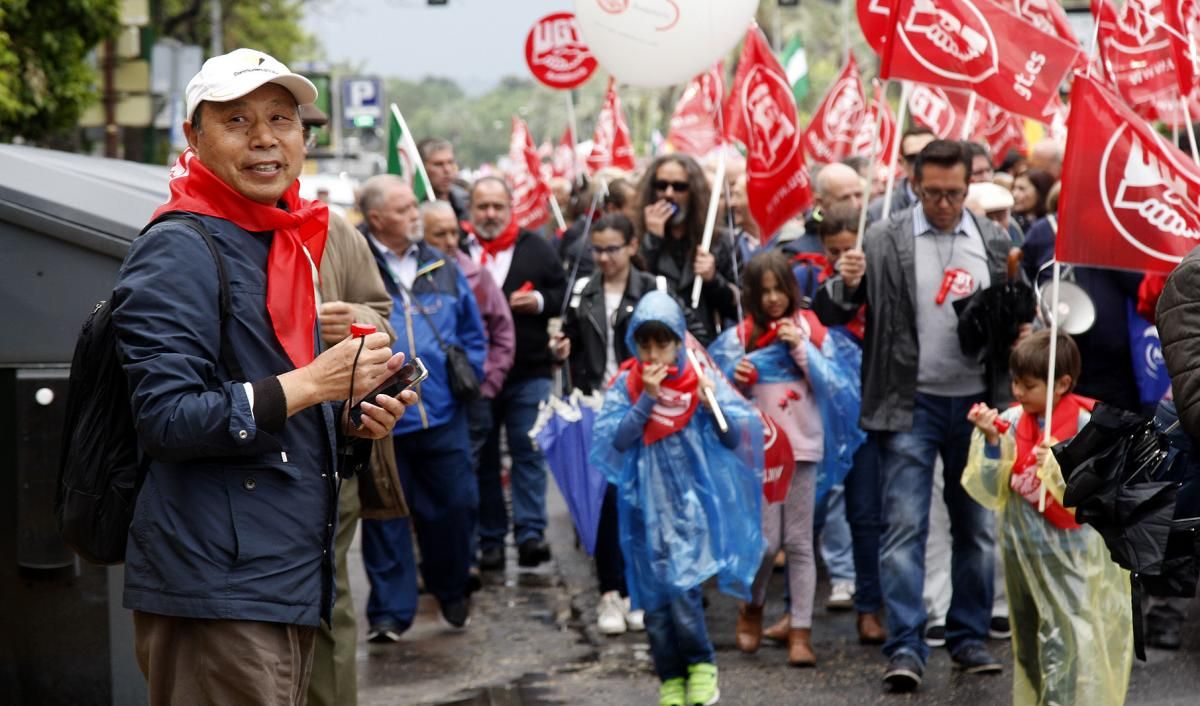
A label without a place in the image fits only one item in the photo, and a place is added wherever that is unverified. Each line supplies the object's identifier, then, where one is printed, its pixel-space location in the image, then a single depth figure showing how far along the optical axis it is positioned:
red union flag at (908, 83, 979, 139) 13.72
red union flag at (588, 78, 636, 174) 15.81
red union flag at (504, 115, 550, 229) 14.66
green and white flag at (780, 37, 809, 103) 17.05
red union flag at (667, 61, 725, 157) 14.65
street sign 30.98
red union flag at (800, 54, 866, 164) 14.45
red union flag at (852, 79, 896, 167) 13.51
